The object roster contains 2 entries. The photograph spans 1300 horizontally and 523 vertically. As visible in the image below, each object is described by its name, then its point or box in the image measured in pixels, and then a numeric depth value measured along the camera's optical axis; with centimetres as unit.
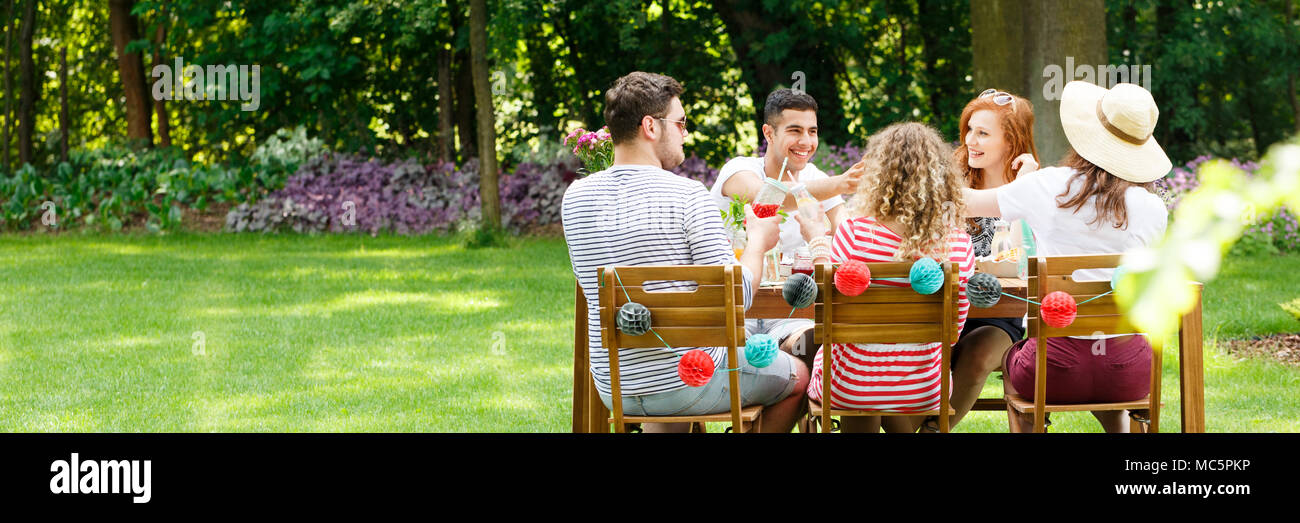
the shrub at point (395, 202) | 1523
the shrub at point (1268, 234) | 1205
